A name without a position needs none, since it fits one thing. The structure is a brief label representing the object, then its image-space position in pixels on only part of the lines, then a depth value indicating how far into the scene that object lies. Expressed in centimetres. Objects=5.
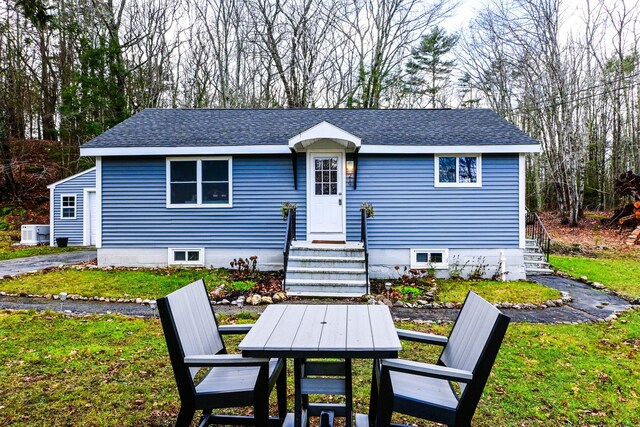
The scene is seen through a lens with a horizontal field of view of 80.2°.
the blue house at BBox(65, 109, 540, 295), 900
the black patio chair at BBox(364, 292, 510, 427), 209
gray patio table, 214
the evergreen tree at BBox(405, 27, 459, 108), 2158
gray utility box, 1439
